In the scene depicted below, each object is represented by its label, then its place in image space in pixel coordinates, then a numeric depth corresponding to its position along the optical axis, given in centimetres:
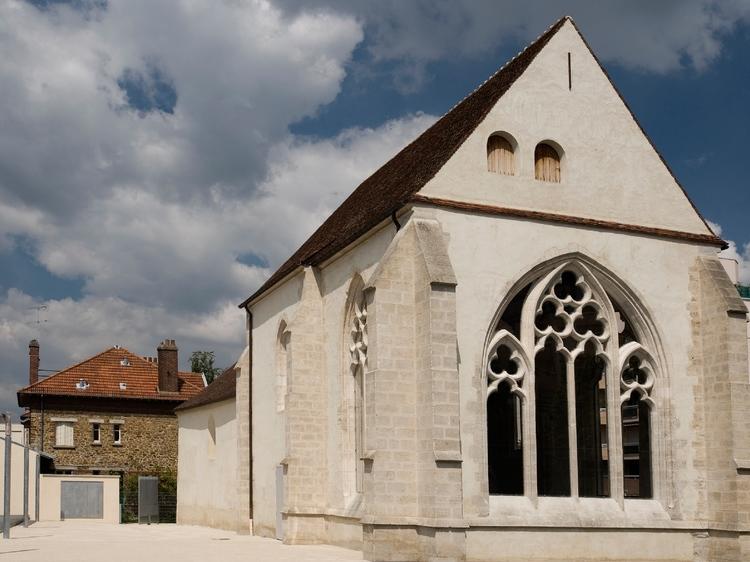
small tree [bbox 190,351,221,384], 8979
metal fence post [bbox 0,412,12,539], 2512
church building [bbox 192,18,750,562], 1850
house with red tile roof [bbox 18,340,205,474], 5053
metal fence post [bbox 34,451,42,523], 3975
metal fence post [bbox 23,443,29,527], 3262
